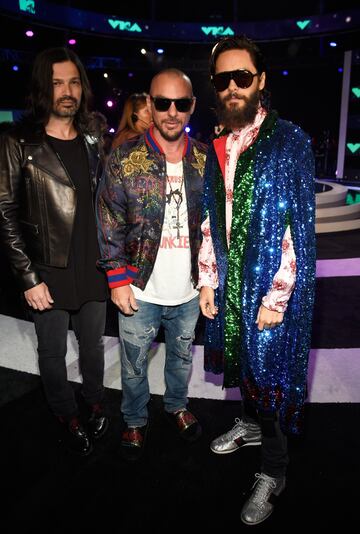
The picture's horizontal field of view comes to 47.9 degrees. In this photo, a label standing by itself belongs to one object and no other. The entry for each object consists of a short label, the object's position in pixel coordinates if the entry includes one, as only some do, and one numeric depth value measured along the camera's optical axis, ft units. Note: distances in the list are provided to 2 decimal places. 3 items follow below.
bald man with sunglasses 6.64
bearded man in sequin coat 5.38
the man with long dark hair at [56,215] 6.70
